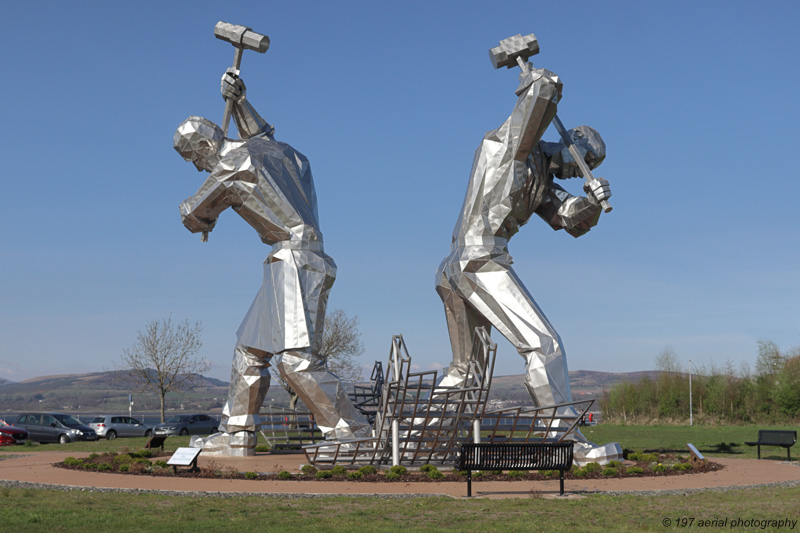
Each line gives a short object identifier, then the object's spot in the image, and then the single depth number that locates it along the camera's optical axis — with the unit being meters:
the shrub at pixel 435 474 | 13.48
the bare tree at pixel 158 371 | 39.34
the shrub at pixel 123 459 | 15.81
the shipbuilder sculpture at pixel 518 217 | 15.30
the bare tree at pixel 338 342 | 40.94
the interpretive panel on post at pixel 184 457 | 14.25
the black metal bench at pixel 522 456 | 12.18
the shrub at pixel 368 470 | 13.72
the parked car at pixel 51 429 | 29.86
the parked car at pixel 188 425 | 34.75
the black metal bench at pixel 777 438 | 18.55
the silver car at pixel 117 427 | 34.38
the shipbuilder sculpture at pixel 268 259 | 16.41
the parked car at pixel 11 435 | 26.86
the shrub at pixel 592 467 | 14.04
